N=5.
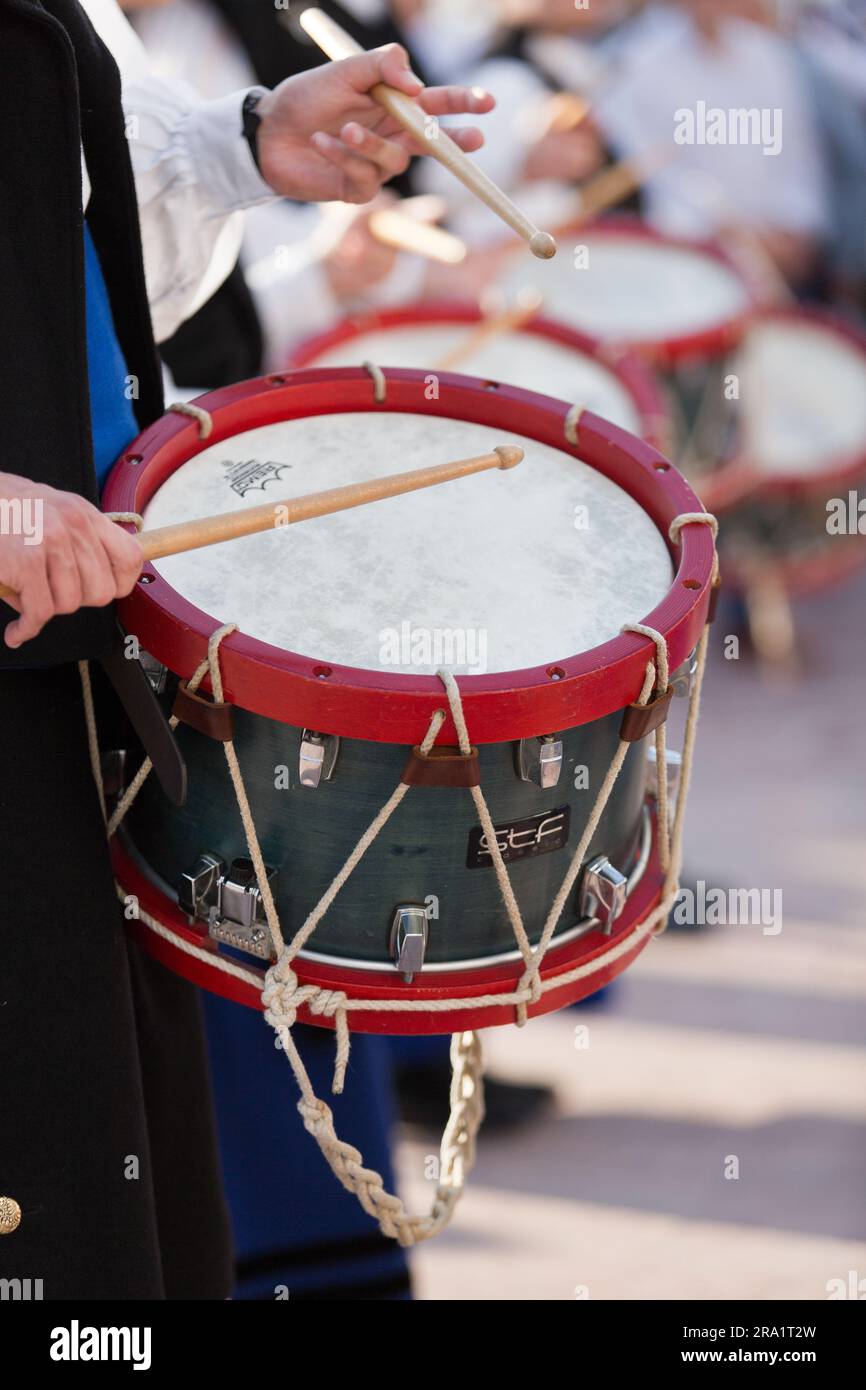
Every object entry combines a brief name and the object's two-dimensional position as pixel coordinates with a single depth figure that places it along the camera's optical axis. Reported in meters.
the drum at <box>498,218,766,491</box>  5.48
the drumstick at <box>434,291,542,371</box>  4.45
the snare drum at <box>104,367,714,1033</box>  2.31
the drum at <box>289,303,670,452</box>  4.52
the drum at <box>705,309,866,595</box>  6.01
